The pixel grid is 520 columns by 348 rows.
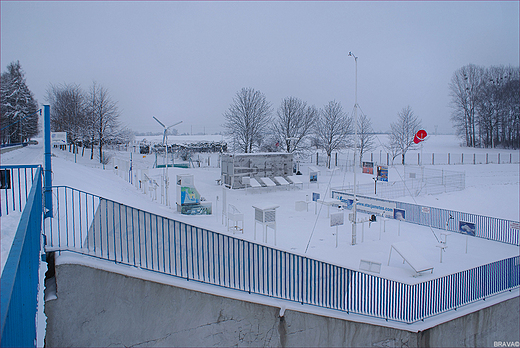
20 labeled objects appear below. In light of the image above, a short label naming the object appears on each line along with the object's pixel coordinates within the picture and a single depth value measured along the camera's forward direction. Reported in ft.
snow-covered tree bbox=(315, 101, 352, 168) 150.82
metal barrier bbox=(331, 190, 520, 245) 45.19
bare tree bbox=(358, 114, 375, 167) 152.66
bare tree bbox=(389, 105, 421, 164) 149.48
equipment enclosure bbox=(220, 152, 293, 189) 90.02
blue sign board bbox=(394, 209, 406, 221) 52.95
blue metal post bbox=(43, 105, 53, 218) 22.20
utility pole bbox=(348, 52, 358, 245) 43.06
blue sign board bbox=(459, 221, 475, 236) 45.98
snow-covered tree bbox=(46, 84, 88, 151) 134.41
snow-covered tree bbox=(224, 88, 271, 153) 150.51
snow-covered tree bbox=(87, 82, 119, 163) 128.77
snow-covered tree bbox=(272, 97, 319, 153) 152.66
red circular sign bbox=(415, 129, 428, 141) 66.85
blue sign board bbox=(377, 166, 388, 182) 71.13
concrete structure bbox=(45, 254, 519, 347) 16.46
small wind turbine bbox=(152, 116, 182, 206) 66.02
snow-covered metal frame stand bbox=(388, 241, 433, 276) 32.73
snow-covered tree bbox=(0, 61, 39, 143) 124.67
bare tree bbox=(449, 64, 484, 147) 192.51
